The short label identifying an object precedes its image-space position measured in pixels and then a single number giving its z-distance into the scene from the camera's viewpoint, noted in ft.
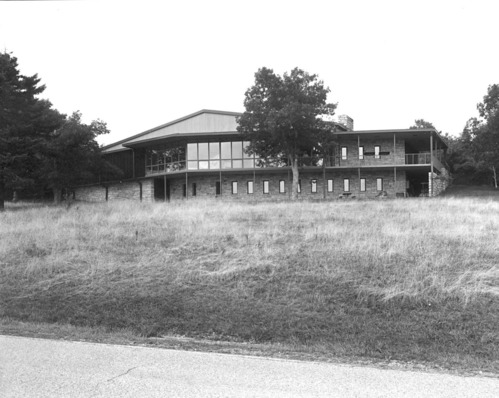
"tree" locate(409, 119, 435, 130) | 257.89
